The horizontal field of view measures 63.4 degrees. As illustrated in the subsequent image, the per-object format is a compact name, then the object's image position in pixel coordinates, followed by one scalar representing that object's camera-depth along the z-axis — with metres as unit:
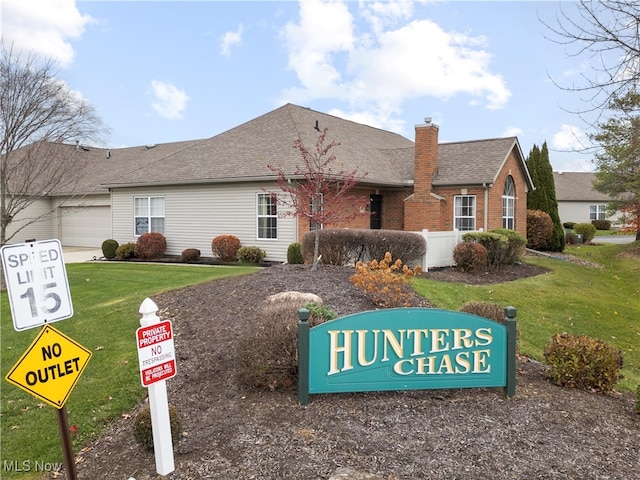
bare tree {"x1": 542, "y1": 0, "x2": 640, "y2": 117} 6.86
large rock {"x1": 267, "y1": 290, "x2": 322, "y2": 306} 6.86
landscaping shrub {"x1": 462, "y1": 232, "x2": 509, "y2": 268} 14.72
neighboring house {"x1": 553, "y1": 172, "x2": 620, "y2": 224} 51.59
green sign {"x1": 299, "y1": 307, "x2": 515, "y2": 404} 5.05
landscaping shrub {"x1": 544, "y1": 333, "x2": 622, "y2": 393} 5.79
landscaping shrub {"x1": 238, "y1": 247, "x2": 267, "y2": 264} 17.84
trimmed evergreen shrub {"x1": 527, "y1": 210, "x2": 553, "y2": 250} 23.47
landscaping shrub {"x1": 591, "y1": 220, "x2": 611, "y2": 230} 49.06
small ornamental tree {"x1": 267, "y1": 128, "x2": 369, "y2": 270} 11.75
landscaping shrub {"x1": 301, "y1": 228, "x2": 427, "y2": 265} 12.30
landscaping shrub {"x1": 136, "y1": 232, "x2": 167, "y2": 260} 20.30
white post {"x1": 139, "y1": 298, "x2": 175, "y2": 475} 4.08
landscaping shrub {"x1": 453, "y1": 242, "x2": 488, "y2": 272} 13.93
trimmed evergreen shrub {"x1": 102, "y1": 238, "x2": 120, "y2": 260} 21.27
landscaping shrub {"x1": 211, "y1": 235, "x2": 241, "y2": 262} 18.41
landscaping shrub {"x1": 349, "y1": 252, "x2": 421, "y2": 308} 8.09
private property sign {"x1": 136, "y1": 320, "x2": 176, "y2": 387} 4.05
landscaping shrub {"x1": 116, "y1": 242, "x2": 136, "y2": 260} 20.85
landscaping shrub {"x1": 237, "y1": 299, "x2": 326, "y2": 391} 5.44
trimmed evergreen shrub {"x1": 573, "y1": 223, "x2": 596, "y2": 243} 31.97
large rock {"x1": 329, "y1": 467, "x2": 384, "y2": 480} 3.63
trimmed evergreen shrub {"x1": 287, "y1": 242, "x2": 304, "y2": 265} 16.30
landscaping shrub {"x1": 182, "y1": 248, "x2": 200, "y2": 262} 19.45
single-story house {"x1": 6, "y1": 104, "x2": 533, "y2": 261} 18.53
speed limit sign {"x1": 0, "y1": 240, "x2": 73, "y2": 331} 3.64
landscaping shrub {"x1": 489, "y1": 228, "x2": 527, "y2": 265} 15.76
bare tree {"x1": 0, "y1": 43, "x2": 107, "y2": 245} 13.51
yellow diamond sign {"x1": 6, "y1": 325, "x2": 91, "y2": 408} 3.62
